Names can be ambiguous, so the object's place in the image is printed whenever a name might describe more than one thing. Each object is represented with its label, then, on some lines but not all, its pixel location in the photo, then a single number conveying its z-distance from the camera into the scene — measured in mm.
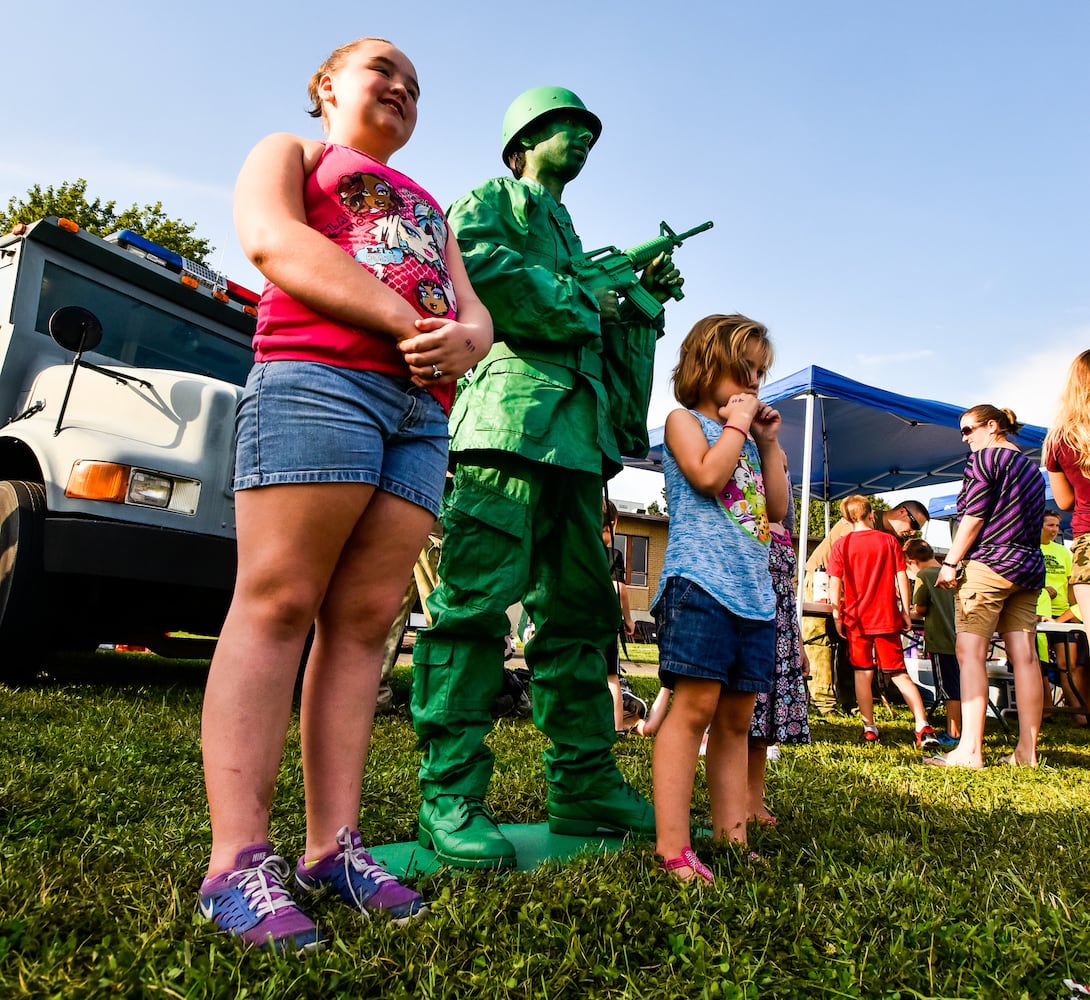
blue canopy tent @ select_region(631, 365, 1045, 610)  8258
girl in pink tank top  1415
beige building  26344
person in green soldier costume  2215
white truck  3838
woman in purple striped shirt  4418
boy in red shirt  5988
